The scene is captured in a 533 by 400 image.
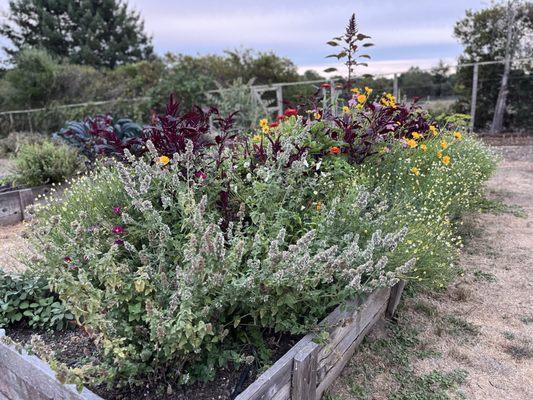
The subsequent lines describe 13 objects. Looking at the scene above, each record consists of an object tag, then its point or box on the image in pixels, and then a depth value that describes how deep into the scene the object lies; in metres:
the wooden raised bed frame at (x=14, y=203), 4.69
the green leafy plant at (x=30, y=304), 2.14
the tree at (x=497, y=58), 9.81
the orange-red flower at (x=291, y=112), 3.37
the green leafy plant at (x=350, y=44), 3.68
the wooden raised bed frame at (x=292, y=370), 1.57
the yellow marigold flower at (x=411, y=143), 3.24
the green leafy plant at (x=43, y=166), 4.96
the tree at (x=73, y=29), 24.61
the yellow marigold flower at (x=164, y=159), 2.41
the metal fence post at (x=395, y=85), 10.40
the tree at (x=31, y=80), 12.07
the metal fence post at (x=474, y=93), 9.56
